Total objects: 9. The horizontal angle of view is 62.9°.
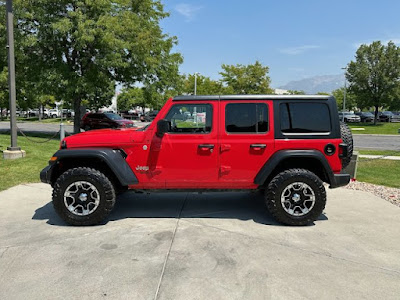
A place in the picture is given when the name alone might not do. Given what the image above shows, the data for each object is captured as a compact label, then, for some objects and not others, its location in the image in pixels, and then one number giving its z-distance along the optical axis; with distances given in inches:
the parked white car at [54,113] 2260.1
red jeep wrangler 171.0
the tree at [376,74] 1302.9
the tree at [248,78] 1530.5
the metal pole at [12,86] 362.7
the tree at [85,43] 593.3
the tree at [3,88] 628.4
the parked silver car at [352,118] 1712.5
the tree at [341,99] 2440.5
